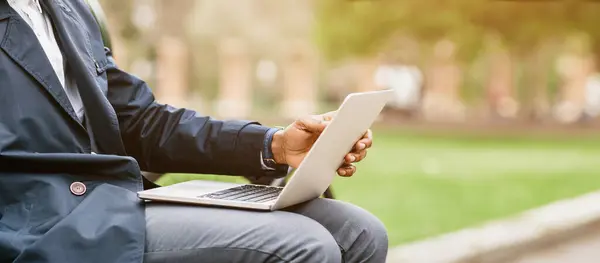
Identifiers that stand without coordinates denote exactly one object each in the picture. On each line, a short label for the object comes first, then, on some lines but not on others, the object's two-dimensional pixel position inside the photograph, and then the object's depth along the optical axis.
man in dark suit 2.17
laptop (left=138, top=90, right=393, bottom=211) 2.26
